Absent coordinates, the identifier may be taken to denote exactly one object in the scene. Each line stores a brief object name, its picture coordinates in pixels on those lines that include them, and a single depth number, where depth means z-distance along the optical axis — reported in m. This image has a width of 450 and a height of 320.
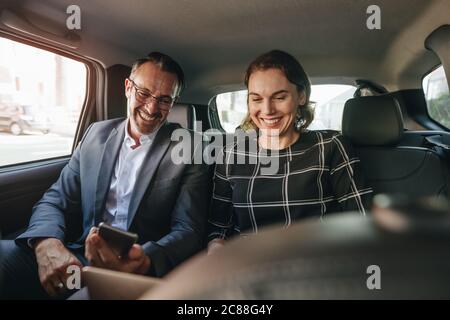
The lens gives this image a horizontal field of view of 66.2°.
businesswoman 1.29
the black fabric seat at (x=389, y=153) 1.59
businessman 1.23
